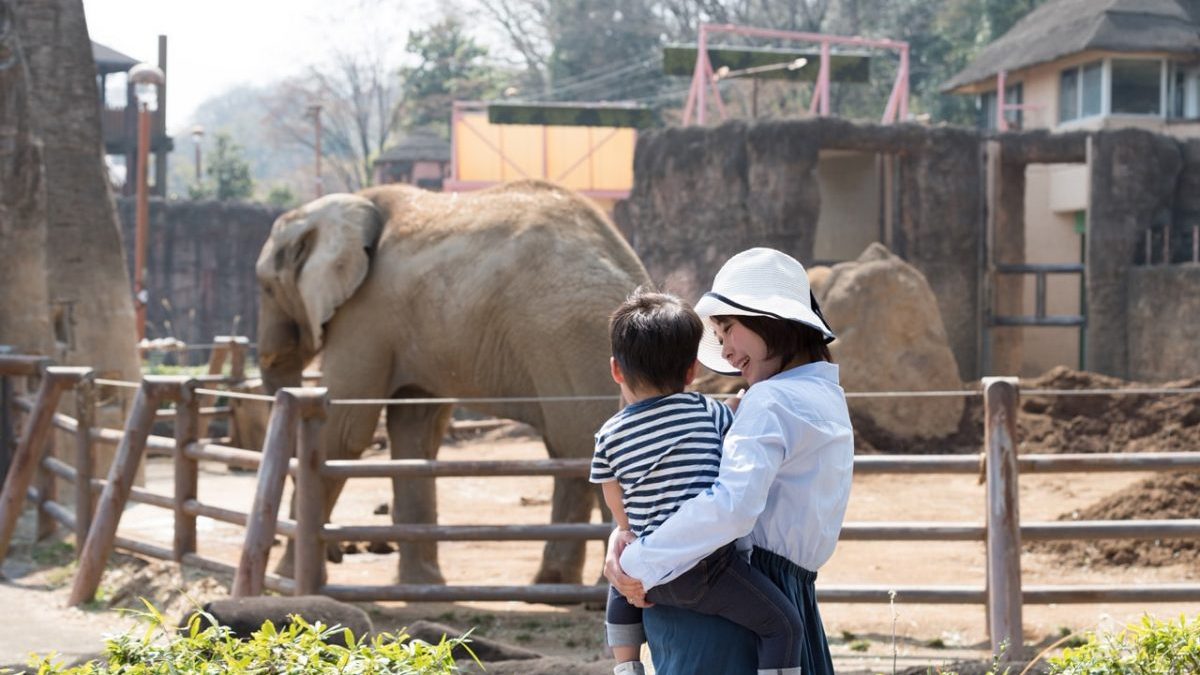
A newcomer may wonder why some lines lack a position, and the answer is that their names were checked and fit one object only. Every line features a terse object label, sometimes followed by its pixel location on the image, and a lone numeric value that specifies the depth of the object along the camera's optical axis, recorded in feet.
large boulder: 49.85
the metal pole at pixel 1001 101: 92.13
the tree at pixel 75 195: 37.93
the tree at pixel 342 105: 146.92
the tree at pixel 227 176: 137.80
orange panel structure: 94.27
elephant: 26.05
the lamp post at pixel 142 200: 56.59
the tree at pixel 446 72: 135.13
